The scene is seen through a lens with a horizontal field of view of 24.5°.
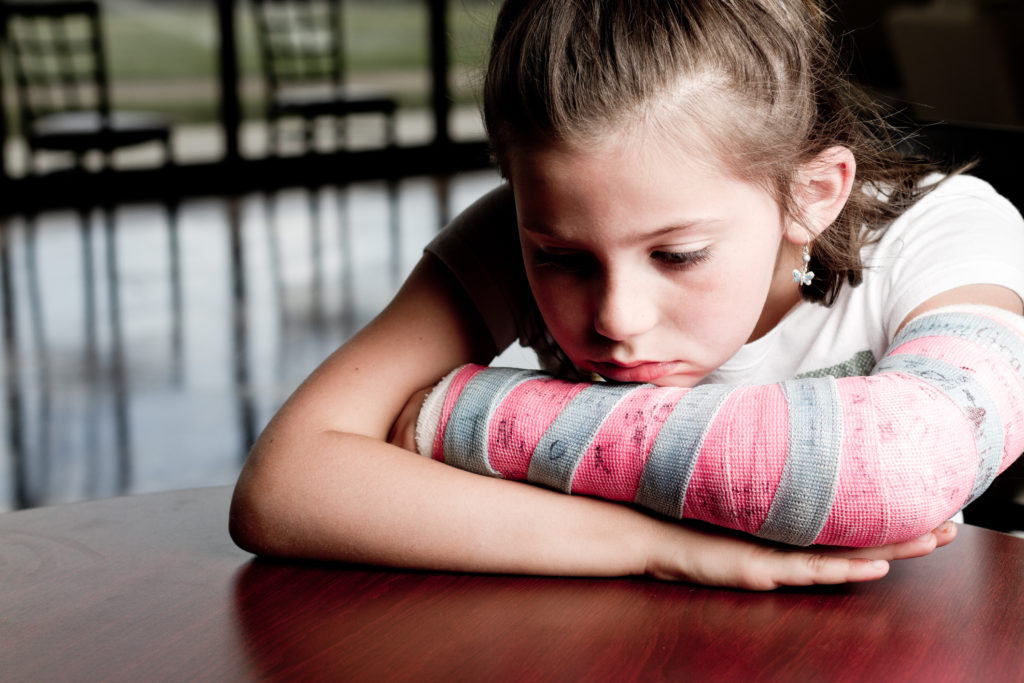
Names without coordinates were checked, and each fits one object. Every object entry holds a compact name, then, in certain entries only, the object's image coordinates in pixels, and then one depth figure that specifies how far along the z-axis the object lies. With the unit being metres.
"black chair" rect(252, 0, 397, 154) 7.75
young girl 1.01
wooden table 0.95
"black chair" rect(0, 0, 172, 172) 6.62
